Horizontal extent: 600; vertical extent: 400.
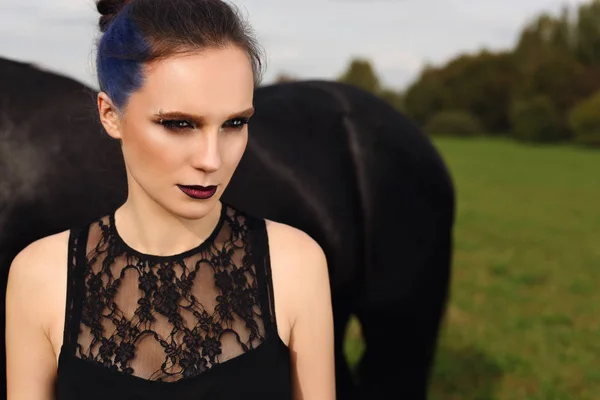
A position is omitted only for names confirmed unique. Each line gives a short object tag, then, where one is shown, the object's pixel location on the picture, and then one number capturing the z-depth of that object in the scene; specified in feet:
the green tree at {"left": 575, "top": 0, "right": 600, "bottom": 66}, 155.22
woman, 4.79
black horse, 7.09
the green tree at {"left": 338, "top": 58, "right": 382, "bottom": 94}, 202.82
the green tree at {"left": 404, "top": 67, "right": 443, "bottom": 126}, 146.41
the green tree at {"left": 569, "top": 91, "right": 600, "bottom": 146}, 99.76
